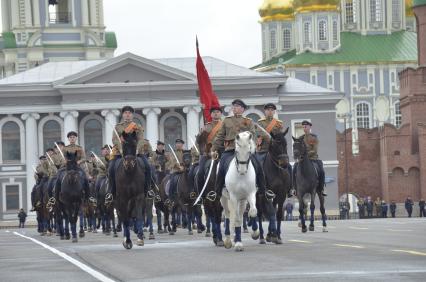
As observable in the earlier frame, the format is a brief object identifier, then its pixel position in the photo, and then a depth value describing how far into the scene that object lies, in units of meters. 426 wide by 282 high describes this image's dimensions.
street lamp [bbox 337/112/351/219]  120.62
